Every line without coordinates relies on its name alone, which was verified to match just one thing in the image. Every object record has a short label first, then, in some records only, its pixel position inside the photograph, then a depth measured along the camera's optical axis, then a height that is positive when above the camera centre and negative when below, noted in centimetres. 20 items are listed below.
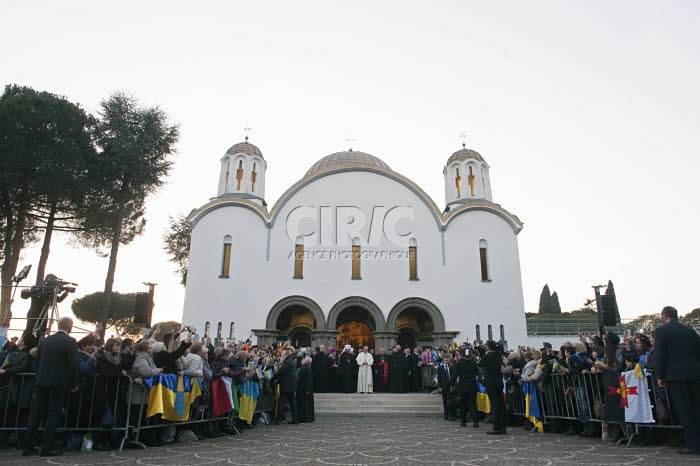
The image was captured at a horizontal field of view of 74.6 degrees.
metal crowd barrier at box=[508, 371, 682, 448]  638 -61
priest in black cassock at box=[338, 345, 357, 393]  1631 -28
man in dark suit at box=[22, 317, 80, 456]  564 -23
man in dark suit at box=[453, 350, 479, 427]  959 -31
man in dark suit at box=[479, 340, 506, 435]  812 -35
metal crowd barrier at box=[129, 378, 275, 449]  644 -85
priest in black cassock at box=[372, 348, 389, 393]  1691 -48
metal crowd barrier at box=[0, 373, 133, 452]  627 -56
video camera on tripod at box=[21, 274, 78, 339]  1020 +143
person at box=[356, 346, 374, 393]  1608 -38
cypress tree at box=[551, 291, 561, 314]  4357 +542
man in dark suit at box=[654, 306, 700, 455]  544 -9
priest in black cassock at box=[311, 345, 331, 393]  1575 -25
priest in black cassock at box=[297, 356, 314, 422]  1066 -69
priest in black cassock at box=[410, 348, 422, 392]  1684 -37
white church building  2075 +435
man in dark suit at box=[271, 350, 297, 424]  1019 -35
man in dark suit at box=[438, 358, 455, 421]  1231 -36
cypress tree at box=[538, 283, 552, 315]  4379 +569
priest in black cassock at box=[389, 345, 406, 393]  1658 -43
